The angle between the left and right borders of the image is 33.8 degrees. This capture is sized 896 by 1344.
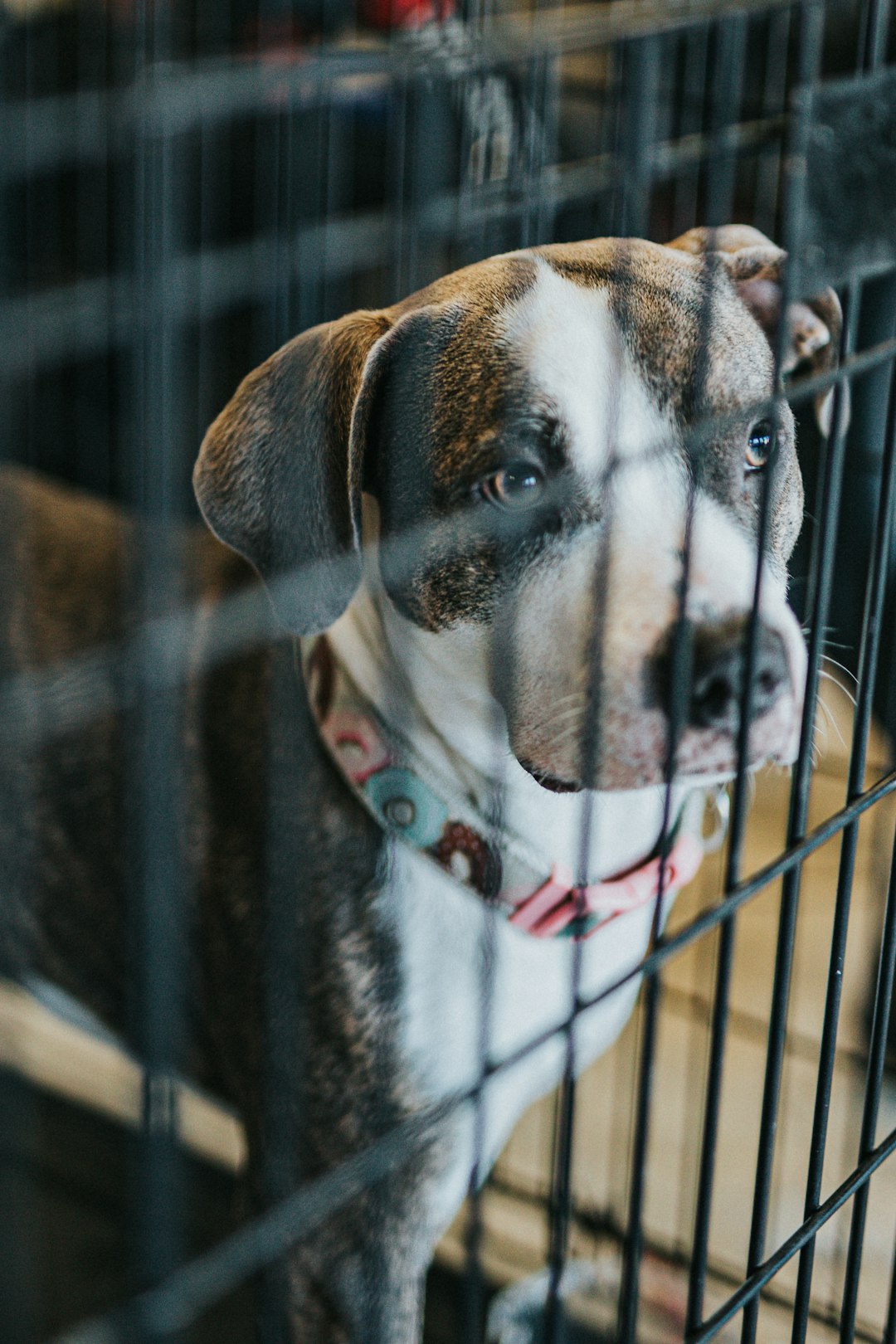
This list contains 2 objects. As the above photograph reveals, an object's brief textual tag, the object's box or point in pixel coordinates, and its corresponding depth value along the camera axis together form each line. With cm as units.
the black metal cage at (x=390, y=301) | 60
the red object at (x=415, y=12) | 107
